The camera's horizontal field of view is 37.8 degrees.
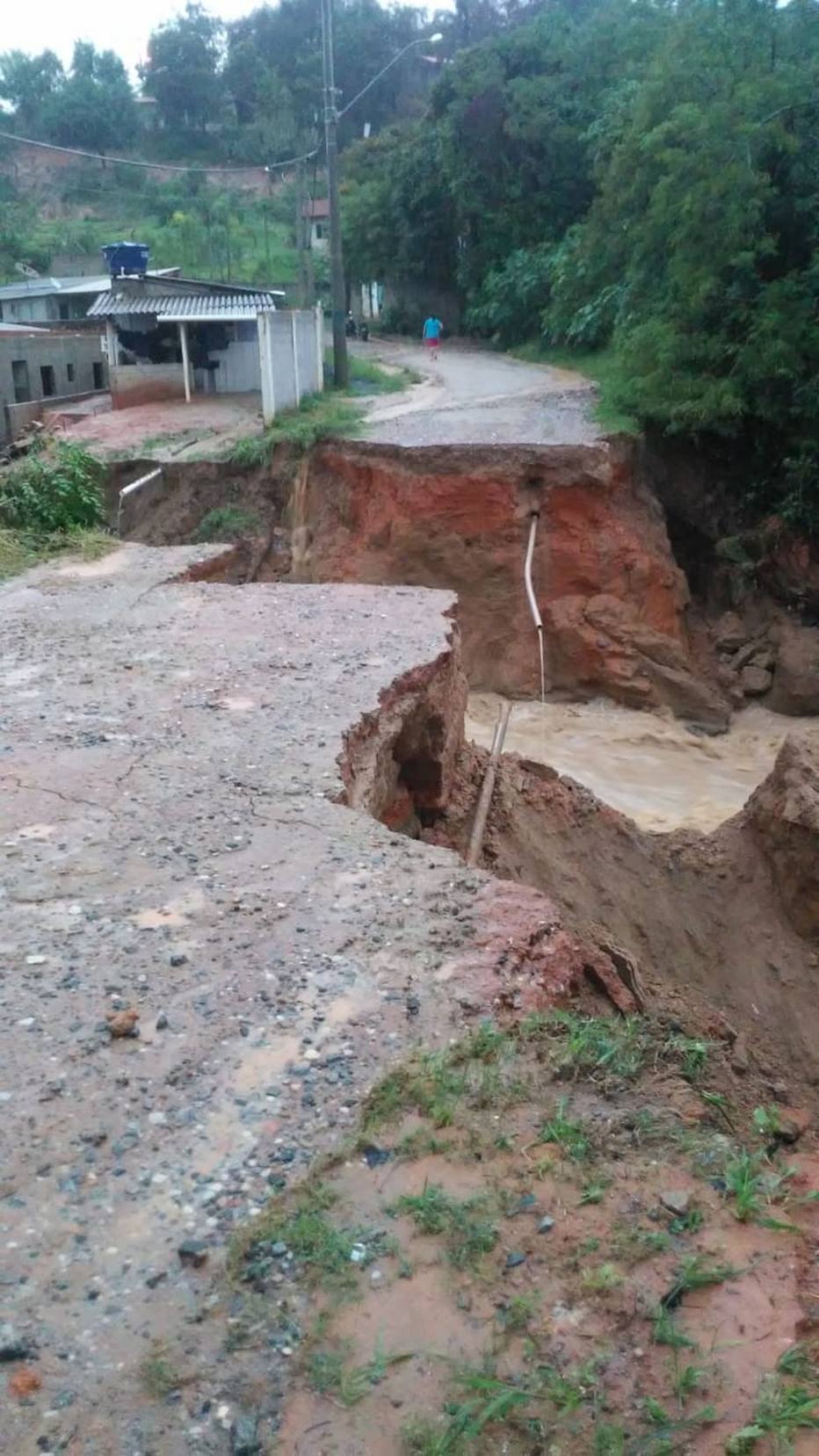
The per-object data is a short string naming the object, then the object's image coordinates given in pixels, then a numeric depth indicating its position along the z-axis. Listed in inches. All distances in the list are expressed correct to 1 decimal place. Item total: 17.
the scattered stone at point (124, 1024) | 141.2
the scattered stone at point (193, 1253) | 110.9
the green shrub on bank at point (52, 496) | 413.4
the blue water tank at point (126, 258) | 964.6
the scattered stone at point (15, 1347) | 101.5
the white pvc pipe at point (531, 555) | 541.4
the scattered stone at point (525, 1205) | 117.7
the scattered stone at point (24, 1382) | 98.9
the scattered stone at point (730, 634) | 581.0
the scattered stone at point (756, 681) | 561.9
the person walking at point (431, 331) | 1027.9
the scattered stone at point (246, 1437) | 96.0
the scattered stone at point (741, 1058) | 216.5
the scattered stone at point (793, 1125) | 146.9
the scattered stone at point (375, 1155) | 123.3
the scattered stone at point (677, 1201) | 118.3
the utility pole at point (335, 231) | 731.4
